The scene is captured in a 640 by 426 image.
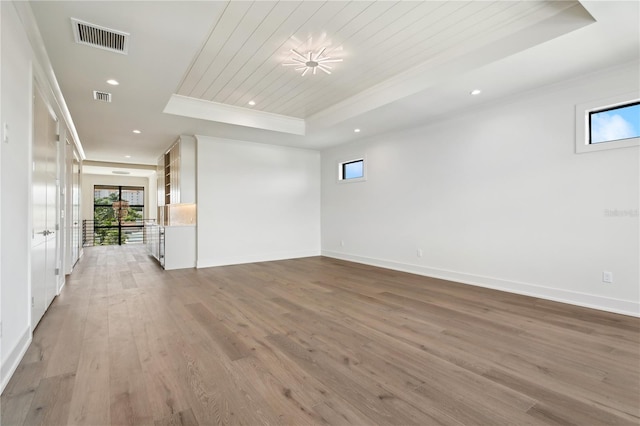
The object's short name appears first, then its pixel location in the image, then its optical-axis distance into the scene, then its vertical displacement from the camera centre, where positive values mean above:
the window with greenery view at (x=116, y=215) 11.64 -0.15
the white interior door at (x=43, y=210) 2.81 +0.01
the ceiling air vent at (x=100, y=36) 2.58 +1.55
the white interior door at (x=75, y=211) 5.92 +0.00
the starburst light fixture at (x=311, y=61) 3.48 +1.79
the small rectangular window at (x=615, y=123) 3.32 +1.01
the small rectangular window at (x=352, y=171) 6.76 +0.96
